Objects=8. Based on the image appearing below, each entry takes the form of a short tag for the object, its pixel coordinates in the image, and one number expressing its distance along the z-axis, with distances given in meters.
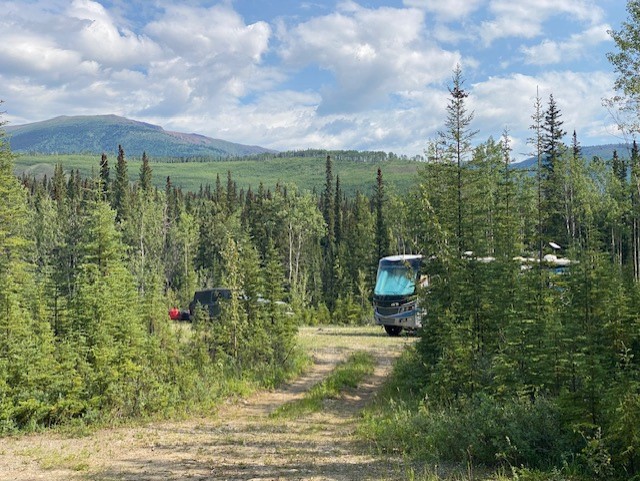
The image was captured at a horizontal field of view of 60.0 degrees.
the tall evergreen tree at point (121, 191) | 74.06
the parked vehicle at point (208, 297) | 31.22
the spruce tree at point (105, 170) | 67.44
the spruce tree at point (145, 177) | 83.25
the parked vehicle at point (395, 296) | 24.88
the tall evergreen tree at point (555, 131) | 36.24
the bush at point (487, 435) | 7.53
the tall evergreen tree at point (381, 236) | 54.34
